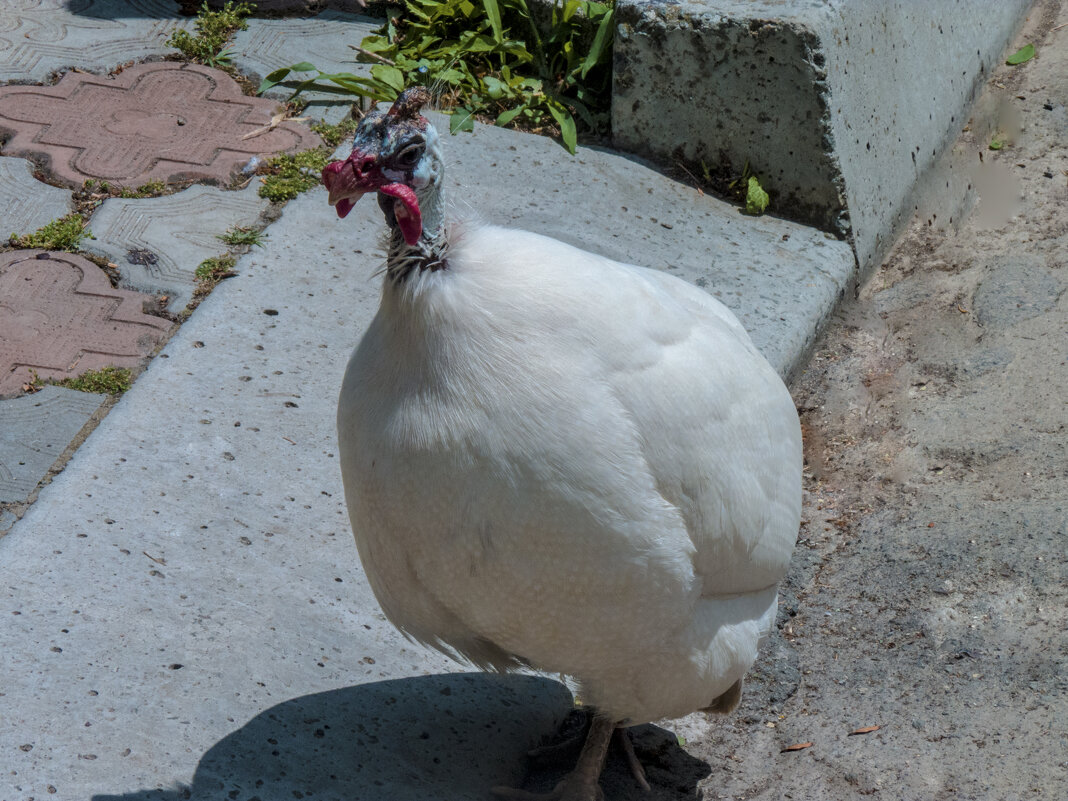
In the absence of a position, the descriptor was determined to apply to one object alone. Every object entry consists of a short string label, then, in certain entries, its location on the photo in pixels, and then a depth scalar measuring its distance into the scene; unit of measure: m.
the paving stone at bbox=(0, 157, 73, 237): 4.50
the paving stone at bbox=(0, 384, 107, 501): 3.46
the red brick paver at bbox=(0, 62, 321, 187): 4.86
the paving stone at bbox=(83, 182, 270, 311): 4.32
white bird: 2.34
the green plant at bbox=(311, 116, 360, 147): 5.10
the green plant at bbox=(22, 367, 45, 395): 3.80
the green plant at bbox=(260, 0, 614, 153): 5.39
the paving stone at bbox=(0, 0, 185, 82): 5.45
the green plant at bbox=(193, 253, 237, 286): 4.33
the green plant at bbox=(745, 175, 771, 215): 5.19
